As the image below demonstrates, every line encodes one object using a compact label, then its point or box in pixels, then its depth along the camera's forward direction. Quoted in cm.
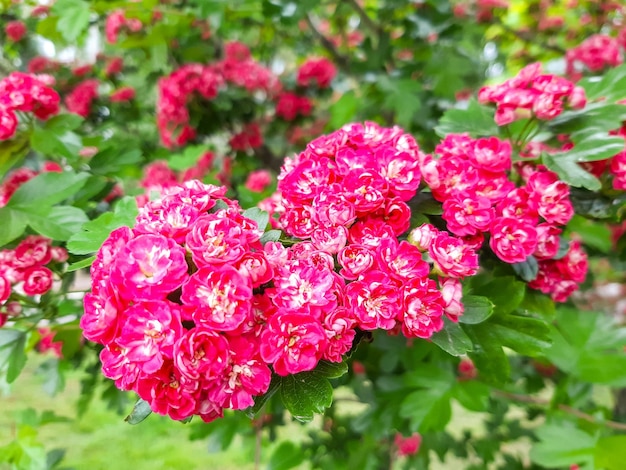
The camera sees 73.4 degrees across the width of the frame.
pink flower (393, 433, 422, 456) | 41
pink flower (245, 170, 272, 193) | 28
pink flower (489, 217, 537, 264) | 13
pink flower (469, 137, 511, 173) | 14
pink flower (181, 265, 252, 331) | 10
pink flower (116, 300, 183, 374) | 10
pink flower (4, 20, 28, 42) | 44
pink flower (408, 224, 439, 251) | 12
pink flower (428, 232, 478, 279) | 12
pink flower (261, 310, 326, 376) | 10
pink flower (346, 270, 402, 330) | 11
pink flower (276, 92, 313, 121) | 46
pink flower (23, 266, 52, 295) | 15
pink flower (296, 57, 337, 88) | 47
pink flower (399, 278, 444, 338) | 11
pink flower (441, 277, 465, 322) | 12
